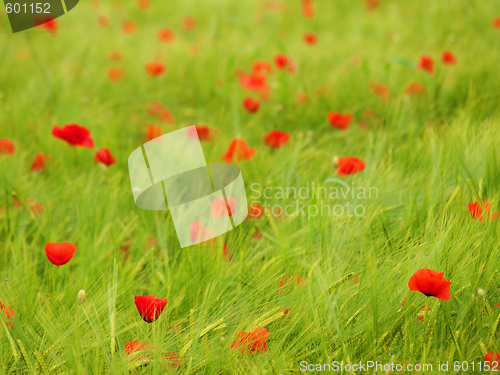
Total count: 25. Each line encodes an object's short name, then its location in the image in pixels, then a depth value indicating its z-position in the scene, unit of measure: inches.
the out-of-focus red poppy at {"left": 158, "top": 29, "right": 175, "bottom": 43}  872.2
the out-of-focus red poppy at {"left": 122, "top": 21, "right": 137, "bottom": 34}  939.7
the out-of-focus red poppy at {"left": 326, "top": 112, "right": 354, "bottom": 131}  627.4
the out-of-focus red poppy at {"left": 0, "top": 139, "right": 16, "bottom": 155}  625.3
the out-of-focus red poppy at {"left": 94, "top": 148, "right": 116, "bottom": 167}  619.8
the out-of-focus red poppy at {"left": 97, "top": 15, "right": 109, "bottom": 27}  960.1
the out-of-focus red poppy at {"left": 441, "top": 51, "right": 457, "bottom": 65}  641.4
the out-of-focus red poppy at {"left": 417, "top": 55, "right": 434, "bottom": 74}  635.8
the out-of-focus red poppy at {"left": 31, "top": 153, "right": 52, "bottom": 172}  625.9
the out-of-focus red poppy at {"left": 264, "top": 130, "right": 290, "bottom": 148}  626.1
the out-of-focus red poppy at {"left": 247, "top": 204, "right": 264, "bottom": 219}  616.1
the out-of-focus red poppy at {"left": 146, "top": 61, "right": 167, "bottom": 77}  694.0
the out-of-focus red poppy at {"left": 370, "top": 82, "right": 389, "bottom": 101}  643.3
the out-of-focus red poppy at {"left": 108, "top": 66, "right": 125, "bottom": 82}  746.9
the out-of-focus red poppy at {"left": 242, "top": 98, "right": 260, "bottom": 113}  635.1
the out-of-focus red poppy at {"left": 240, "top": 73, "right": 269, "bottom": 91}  635.0
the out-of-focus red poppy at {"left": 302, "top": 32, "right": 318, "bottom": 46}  774.8
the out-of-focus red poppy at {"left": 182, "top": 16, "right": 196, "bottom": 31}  939.7
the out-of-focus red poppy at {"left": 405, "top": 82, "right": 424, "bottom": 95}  641.9
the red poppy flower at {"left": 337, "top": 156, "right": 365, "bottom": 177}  614.9
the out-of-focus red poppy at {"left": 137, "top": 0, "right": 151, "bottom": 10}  1066.8
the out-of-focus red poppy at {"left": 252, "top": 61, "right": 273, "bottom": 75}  665.3
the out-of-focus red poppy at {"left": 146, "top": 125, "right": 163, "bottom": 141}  630.2
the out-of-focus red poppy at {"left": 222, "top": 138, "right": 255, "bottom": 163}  620.3
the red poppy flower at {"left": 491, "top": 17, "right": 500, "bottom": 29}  742.2
